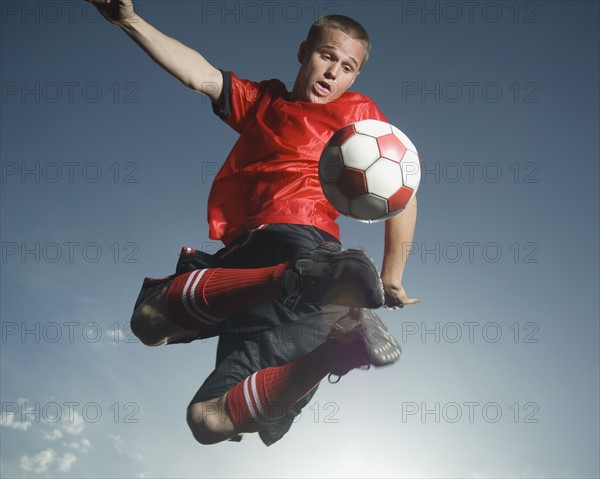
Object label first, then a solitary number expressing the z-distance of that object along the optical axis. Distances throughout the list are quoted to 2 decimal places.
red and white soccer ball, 3.35
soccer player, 3.31
